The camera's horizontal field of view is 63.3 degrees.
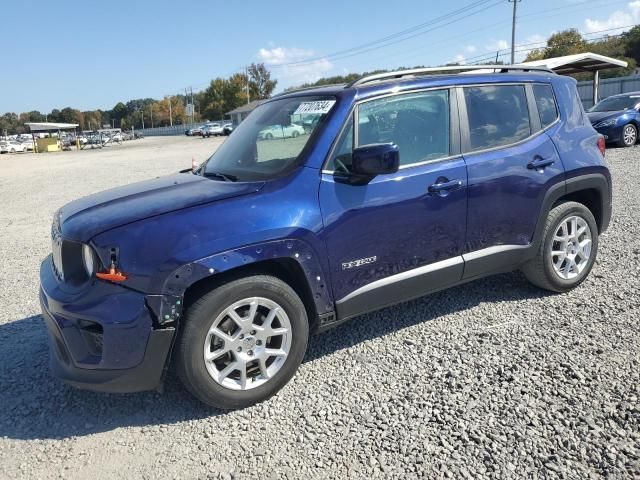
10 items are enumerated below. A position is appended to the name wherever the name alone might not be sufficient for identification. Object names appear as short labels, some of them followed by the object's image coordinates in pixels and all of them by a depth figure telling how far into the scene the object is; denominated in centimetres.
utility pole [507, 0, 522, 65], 4609
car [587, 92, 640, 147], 1454
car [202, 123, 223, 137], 6288
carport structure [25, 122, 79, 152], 5484
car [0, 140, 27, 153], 5484
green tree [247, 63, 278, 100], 10131
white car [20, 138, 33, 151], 6025
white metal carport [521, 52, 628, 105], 2140
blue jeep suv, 280
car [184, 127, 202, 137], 6784
